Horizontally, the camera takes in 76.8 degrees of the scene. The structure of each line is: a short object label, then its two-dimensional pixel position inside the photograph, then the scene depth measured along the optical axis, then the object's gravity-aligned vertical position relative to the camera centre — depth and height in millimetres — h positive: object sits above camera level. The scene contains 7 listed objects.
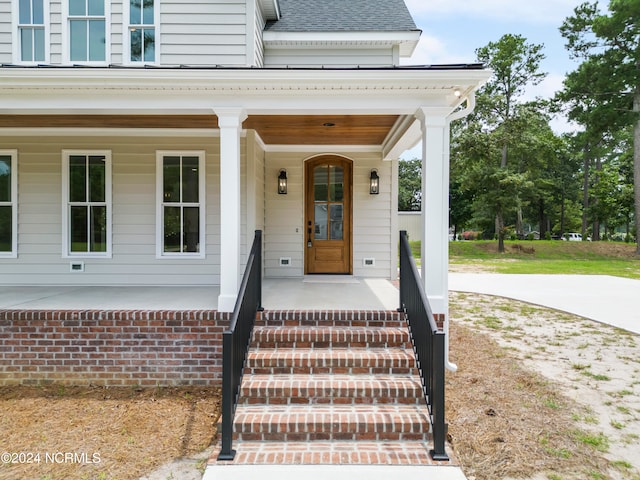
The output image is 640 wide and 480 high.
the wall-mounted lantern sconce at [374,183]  7027 +884
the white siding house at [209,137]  4039 +1305
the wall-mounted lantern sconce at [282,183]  7031 +876
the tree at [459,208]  34347 +2276
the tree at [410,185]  39700 +4855
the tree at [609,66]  17547 +7593
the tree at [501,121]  19391 +5680
